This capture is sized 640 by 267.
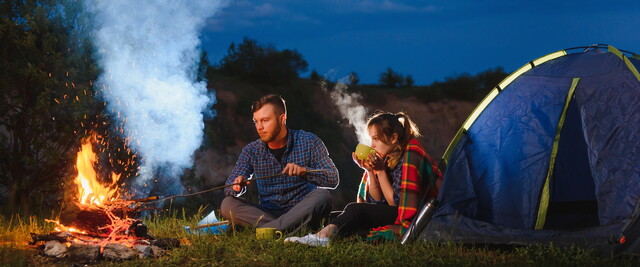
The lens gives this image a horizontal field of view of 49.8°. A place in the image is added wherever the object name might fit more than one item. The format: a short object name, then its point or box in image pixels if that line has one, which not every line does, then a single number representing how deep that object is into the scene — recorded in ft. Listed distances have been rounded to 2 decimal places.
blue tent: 17.60
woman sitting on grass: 18.76
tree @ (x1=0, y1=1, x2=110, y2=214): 26.89
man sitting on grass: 19.58
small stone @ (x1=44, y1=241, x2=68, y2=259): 17.06
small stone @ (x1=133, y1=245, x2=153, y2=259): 16.93
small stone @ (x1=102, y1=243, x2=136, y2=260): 16.83
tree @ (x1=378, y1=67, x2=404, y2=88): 101.19
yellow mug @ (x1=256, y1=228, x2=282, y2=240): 18.52
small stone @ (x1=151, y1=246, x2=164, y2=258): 17.06
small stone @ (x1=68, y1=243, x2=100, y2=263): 16.67
